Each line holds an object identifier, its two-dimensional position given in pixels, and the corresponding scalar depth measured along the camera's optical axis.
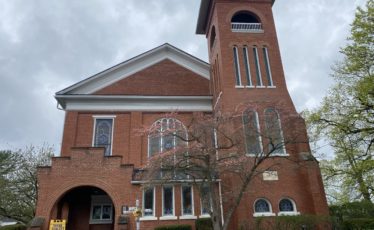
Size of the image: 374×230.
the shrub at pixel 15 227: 19.25
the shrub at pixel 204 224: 15.73
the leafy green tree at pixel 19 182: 24.06
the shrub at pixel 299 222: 14.56
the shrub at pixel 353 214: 15.17
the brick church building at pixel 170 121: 16.41
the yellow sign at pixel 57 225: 15.30
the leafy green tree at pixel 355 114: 15.14
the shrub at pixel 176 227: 15.52
